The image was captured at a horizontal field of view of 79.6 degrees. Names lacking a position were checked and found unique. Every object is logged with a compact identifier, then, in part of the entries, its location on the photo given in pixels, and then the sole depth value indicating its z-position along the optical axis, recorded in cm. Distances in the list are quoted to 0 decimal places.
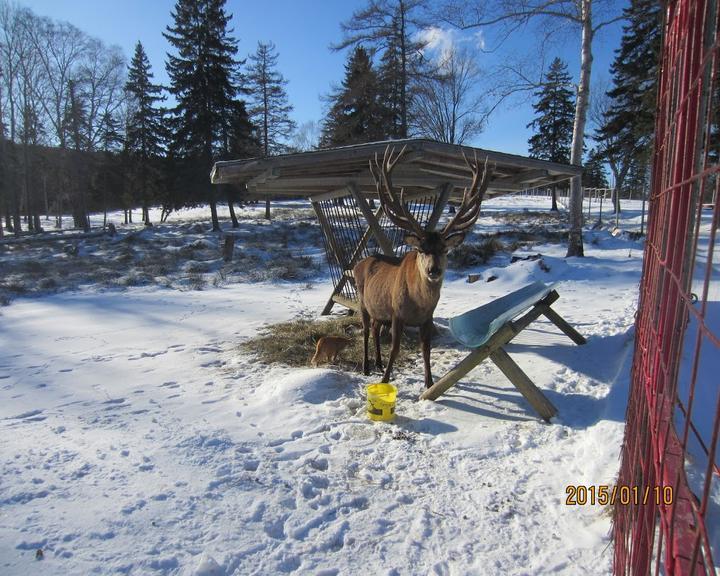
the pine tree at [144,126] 3064
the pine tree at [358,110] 1909
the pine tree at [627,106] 2082
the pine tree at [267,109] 3067
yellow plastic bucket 420
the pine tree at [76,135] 3125
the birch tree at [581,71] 1146
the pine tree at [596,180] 4886
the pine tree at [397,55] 1614
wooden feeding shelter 590
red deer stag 458
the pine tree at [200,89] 2522
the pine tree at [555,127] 3341
